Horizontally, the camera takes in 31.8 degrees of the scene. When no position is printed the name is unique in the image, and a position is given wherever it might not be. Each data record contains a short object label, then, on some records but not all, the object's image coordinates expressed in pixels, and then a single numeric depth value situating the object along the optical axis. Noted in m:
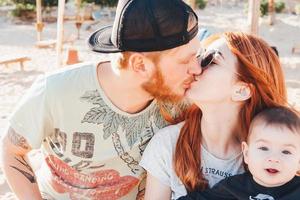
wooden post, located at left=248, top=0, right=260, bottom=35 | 4.07
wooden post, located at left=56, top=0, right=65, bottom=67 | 4.45
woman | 2.07
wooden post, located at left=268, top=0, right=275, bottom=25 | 13.34
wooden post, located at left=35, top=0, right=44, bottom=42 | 10.54
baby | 1.94
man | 2.01
